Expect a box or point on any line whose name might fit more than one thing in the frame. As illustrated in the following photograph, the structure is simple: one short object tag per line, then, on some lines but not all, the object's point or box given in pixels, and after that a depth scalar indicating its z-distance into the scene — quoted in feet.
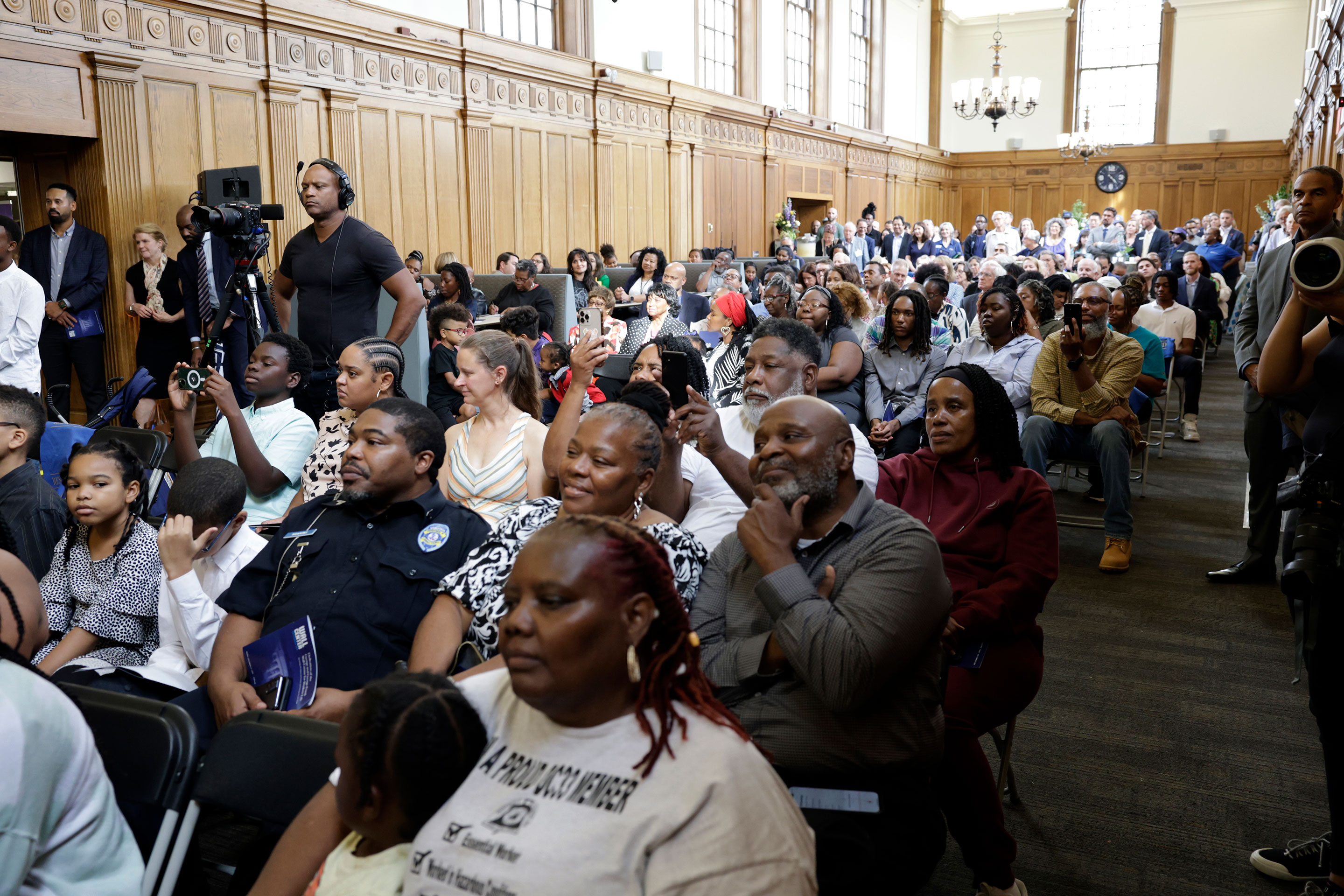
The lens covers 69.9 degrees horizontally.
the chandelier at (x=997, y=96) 53.78
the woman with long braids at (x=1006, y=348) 15.20
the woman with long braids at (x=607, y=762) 3.65
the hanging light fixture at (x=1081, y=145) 61.41
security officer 6.86
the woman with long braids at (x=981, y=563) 6.66
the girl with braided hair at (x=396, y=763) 4.12
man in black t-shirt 12.36
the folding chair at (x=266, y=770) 5.05
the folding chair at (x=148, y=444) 10.83
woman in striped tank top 9.53
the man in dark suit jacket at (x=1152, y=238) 43.47
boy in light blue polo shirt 10.29
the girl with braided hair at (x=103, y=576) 7.99
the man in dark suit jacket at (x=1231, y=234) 43.55
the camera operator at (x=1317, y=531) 6.07
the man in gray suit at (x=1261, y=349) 9.92
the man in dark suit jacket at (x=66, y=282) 19.94
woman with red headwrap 14.84
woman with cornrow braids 9.96
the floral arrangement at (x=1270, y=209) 40.29
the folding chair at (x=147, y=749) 5.16
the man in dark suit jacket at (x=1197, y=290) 27.78
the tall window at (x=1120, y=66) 65.82
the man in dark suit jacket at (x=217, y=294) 18.01
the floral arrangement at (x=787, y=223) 48.65
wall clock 67.26
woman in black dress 19.62
